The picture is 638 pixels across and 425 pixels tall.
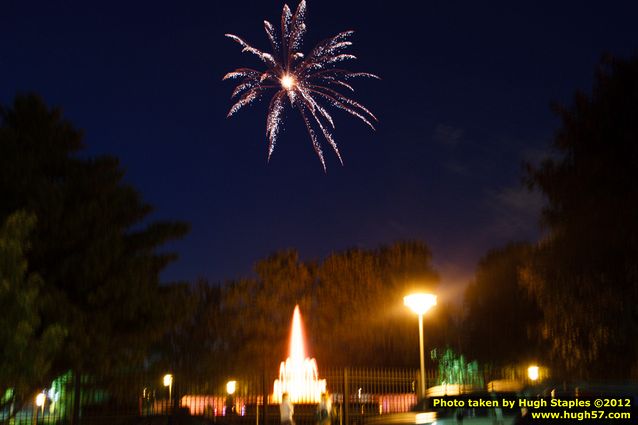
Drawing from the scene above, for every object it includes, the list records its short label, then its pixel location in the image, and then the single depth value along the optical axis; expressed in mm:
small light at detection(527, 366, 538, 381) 37997
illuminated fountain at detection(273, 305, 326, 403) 34209
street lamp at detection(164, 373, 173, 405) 21844
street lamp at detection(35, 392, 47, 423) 18961
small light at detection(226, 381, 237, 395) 26853
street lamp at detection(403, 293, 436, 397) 25156
